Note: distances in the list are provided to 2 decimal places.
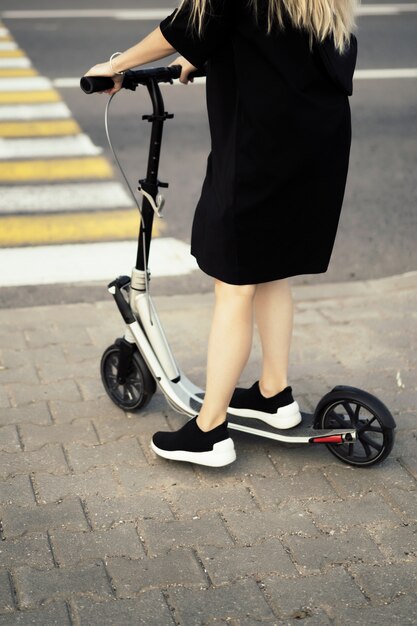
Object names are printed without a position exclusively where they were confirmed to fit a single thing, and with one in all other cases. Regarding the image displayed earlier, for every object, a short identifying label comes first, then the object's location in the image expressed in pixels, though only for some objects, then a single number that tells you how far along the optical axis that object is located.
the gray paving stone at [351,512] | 3.43
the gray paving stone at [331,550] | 3.20
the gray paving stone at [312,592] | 2.98
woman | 3.23
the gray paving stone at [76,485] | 3.57
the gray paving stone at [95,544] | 3.20
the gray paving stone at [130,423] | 4.02
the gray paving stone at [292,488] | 3.58
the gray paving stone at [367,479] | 3.64
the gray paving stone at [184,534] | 3.27
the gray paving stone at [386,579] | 3.04
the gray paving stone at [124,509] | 3.42
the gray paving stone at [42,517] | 3.35
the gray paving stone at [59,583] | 3.00
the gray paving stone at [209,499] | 3.49
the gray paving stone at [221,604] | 2.92
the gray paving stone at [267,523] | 3.35
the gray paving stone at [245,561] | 3.12
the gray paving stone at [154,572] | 3.06
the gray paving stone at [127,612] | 2.90
